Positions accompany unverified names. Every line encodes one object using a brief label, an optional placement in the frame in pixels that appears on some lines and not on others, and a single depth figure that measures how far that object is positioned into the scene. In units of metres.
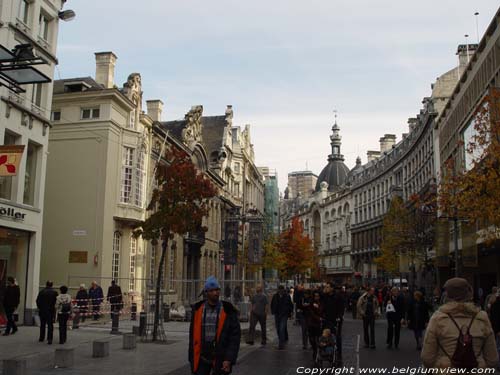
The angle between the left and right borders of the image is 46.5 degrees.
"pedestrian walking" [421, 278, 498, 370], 4.99
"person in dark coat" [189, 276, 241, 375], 6.59
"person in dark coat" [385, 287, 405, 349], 16.75
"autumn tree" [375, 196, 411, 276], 48.25
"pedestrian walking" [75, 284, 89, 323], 23.55
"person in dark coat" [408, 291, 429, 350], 16.47
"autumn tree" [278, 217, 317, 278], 71.25
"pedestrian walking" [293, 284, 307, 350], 15.80
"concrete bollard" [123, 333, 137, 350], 15.24
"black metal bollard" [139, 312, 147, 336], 17.58
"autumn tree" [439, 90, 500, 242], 18.94
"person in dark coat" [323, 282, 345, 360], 13.03
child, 11.74
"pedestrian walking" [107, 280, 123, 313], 24.38
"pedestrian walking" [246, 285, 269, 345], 17.66
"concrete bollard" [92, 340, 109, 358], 13.64
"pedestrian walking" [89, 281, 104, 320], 24.38
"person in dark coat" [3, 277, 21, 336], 17.38
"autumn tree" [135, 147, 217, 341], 18.34
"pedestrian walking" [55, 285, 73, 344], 15.86
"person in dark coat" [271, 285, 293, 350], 16.72
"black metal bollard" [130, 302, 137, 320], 26.00
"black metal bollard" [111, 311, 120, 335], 20.00
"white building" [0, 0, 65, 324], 20.02
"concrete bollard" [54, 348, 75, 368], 11.91
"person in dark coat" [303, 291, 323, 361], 13.35
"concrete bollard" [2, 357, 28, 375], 9.54
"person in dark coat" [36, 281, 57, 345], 15.88
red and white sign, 14.06
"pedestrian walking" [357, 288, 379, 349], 16.52
